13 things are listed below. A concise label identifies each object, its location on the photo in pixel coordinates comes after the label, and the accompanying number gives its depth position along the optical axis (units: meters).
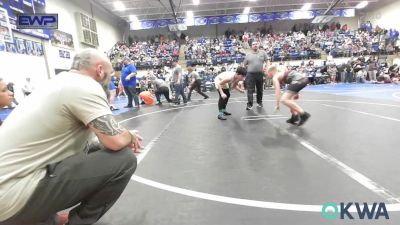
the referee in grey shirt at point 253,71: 7.09
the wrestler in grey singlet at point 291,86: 4.83
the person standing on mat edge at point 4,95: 1.98
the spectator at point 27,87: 12.60
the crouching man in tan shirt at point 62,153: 1.52
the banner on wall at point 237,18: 25.09
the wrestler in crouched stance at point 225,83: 5.81
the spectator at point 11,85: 11.32
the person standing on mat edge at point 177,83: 9.76
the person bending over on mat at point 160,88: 10.01
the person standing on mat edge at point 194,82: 10.77
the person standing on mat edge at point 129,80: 9.09
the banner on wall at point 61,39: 15.64
